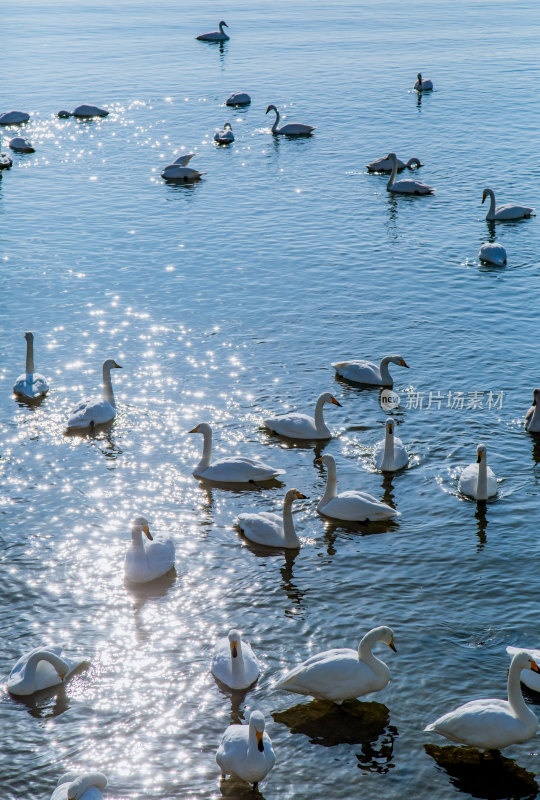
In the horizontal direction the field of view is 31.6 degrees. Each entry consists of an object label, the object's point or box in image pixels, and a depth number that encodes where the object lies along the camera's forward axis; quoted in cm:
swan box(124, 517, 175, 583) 1647
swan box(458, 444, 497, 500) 1856
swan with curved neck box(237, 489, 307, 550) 1747
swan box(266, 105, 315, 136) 4662
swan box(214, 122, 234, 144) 4628
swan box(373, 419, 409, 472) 1966
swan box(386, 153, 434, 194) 3784
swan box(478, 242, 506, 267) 3059
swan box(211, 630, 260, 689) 1376
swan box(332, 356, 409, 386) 2359
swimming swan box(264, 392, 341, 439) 2127
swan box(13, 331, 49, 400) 2331
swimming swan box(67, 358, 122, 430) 2191
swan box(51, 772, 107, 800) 1139
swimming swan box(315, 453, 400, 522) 1819
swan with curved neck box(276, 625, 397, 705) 1341
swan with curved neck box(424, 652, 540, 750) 1239
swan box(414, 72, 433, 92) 5432
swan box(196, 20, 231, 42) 7456
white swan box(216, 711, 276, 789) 1178
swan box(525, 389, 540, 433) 2133
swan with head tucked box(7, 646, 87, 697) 1392
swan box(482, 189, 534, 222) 3434
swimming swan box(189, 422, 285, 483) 1975
